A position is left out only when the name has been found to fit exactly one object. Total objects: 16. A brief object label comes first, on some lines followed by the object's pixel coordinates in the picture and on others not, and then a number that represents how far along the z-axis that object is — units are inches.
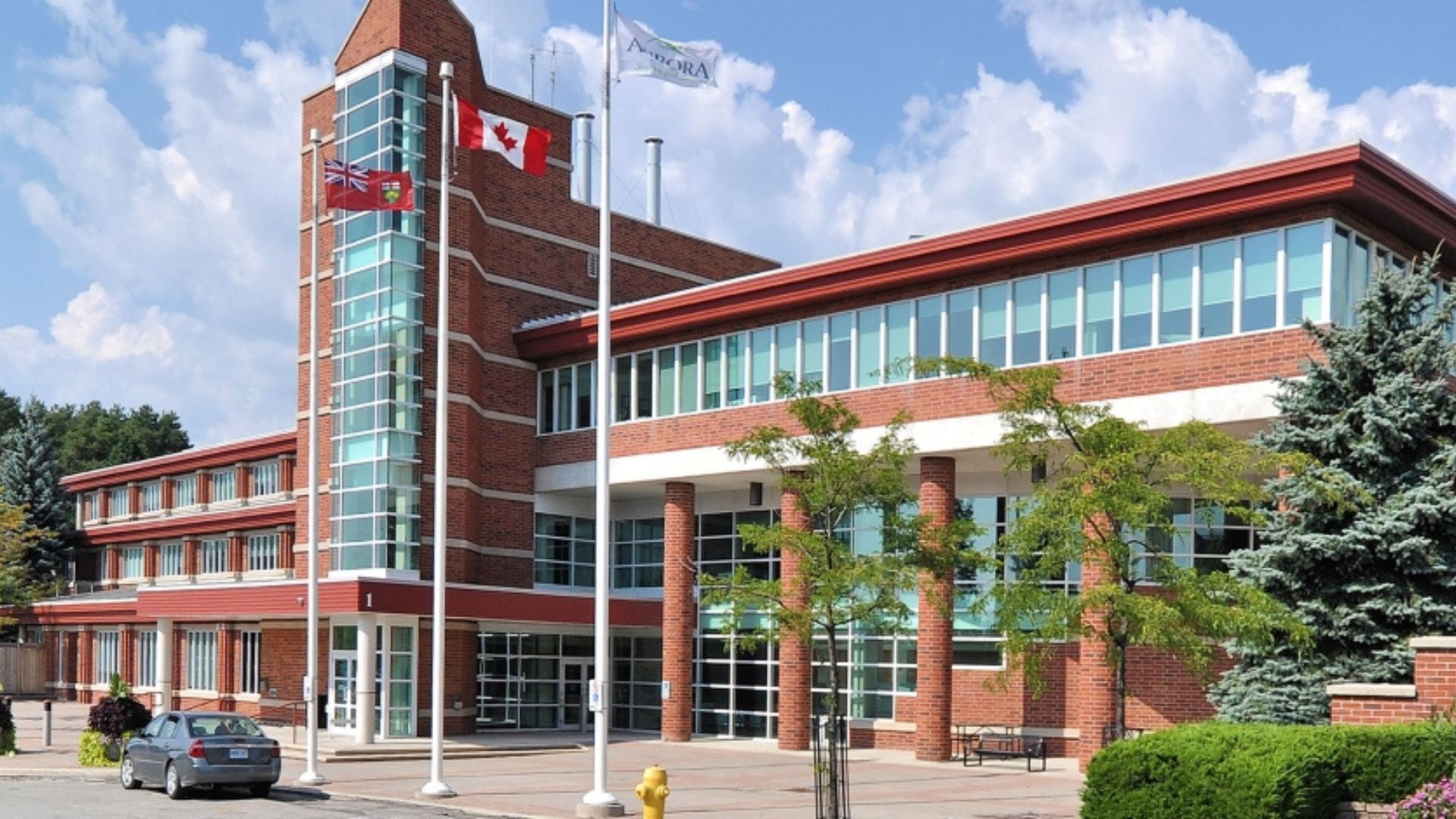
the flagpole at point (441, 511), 1048.2
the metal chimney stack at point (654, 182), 2095.2
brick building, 1197.7
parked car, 1018.1
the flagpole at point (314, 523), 1138.7
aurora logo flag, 941.8
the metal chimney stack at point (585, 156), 1999.3
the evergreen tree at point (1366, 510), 924.0
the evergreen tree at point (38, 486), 2861.7
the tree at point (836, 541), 833.5
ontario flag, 1194.0
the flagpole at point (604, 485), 910.4
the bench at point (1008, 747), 1316.4
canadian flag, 1080.2
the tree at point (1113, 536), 779.4
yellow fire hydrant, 738.8
